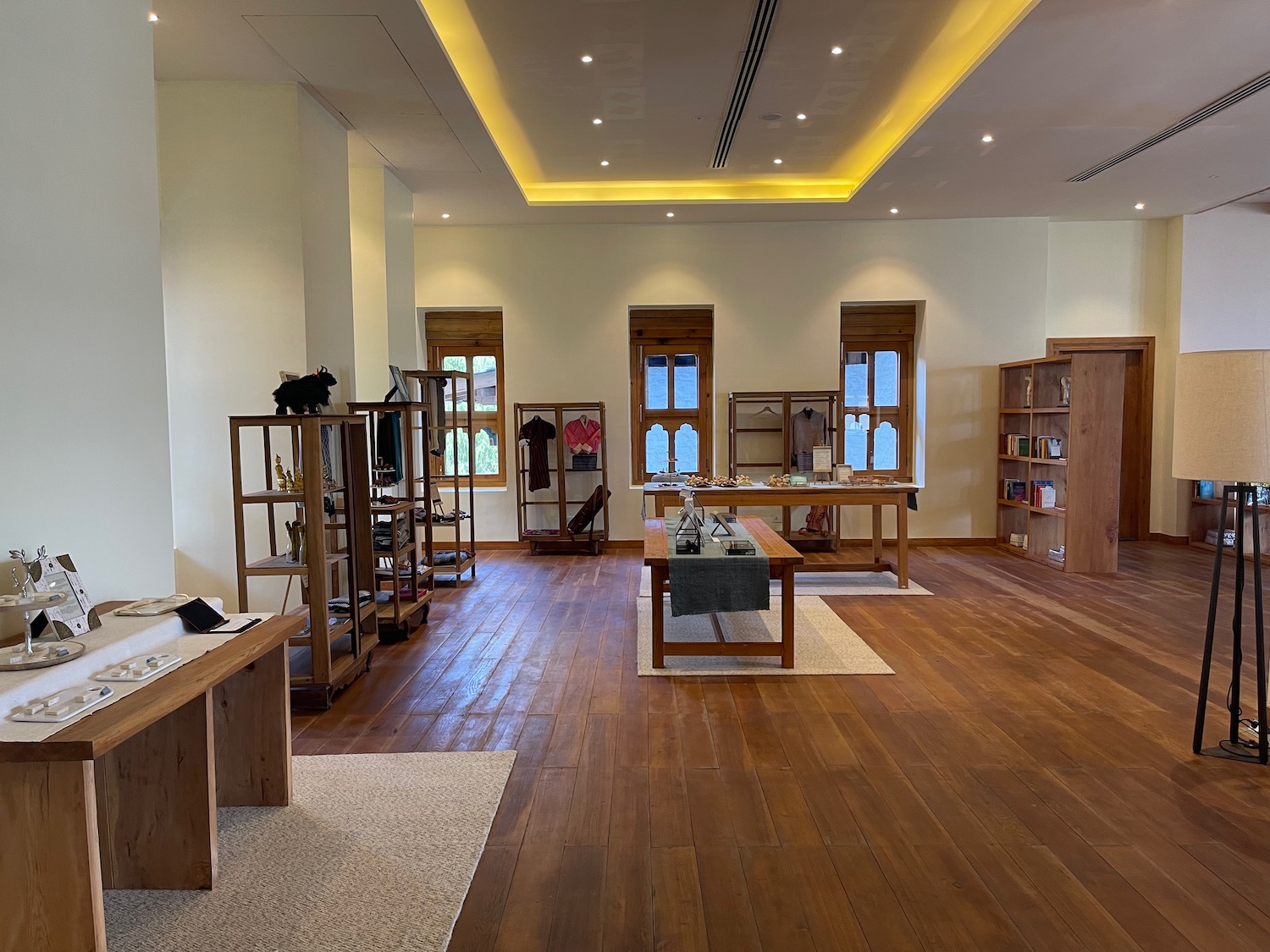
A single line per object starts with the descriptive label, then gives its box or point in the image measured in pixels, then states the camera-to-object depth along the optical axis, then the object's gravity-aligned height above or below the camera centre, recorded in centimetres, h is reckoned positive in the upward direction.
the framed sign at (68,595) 226 -51
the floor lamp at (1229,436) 297 -7
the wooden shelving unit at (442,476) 679 -40
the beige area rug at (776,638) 450 -141
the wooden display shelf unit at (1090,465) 702 -41
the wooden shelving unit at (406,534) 515 -79
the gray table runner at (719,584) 447 -93
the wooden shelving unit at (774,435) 859 -16
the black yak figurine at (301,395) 403 +14
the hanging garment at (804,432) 865 -13
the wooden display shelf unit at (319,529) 383 -59
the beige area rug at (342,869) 217 -142
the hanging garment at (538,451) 862 -32
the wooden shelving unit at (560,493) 855 -81
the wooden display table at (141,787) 173 -103
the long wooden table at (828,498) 650 -64
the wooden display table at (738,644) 446 -115
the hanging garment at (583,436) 868 -16
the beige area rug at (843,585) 652 -143
